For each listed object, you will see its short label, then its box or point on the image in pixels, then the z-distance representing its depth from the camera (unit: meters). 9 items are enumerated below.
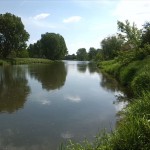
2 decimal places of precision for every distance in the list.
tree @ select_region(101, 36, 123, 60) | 41.82
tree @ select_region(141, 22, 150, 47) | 17.37
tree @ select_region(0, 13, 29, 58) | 40.99
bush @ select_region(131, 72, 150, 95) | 7.73
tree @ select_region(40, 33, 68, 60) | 68.22
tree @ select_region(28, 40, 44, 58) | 70.09
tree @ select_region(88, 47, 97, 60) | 94.55
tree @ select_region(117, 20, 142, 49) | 19.56
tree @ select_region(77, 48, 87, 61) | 113.76
